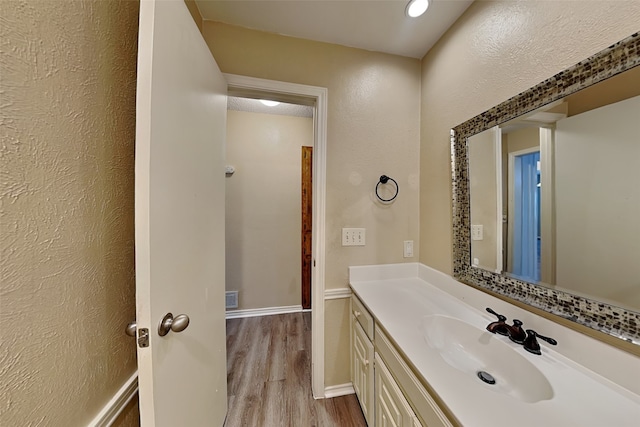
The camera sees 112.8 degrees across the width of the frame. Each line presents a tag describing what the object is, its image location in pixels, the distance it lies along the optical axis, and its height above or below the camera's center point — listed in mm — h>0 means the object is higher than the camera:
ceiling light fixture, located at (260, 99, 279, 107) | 2313 +1223
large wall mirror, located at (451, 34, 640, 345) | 646 +76
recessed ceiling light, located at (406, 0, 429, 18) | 1133 +1131
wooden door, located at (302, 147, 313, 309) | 2686 -107
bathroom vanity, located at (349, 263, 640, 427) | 579 -529
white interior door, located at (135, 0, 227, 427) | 605 +6
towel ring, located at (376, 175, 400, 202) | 1500 +235
